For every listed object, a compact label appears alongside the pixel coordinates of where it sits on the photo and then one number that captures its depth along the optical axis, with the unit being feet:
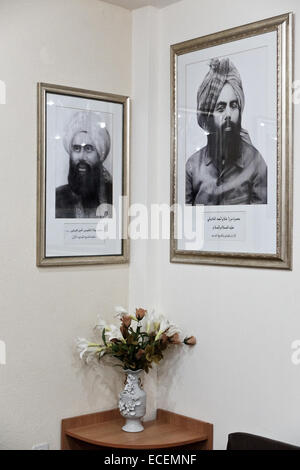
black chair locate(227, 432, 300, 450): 7.68
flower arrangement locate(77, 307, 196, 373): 9.48
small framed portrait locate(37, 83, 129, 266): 9.39
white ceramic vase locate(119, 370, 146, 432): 9.50
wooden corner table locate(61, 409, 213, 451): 9.16
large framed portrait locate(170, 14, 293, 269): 8.54
